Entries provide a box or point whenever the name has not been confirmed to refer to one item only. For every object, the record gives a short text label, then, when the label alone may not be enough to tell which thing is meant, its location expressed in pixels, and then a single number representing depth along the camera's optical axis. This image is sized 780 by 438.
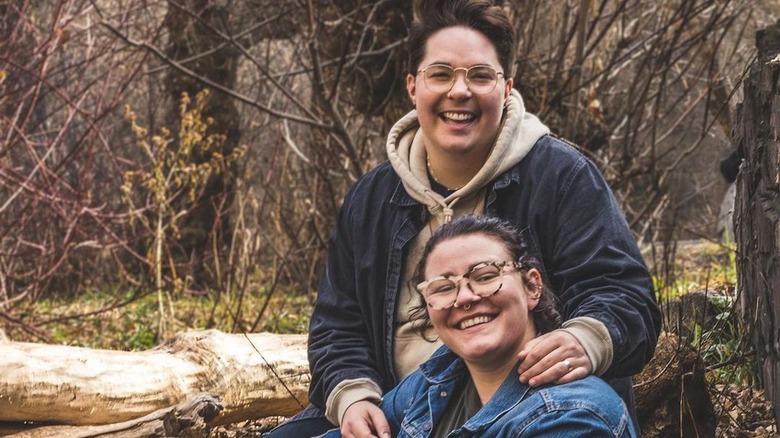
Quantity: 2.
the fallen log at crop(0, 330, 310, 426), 4.17
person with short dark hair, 3.22
